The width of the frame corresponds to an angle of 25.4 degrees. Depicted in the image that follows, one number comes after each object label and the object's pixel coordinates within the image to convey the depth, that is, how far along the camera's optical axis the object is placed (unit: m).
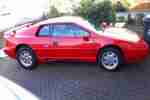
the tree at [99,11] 12.11
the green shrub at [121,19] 12.71
